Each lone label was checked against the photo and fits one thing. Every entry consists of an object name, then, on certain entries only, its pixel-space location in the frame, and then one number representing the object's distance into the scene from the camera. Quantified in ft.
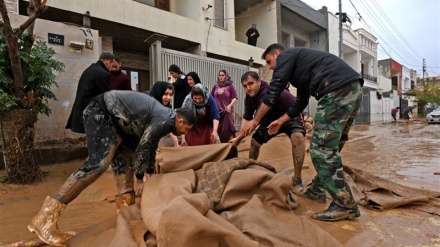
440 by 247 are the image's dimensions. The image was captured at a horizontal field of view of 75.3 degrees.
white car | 66.26
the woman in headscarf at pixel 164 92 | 13.35
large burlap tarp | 4.95
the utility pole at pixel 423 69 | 156.56
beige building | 16.78
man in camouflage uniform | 7.55
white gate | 23.57
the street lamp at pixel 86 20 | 18.79
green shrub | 11.11
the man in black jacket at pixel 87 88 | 10.69
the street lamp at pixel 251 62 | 33.83
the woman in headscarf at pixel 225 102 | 13.89
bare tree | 10.95
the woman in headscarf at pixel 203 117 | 12.06
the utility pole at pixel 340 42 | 47.70
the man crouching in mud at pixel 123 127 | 7.22
